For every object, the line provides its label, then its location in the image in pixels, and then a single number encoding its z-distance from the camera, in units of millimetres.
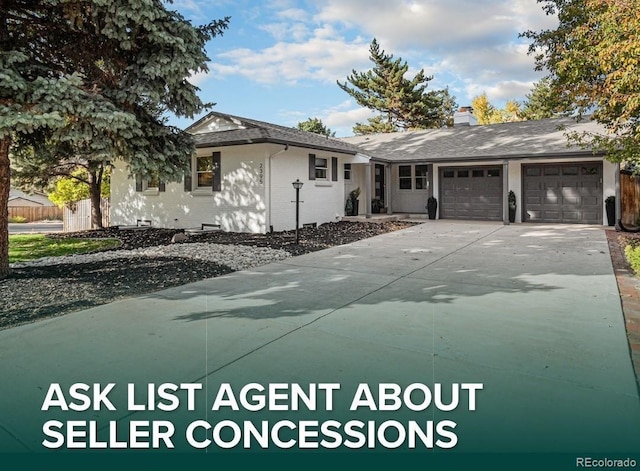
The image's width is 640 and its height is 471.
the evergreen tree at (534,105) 36594
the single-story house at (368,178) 12641
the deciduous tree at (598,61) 7535
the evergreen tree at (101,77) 5734
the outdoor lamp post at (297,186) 10927
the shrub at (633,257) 6788
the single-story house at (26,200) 36512
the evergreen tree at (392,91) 30922
